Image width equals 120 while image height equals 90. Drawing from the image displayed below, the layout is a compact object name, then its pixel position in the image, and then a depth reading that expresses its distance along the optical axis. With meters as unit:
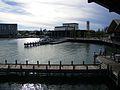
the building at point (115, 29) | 42.66
